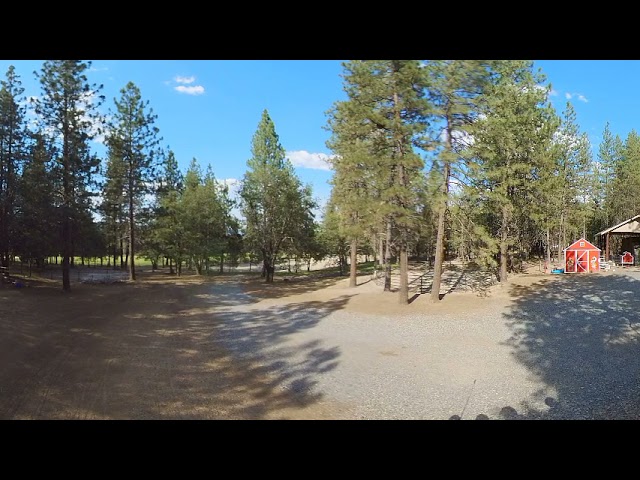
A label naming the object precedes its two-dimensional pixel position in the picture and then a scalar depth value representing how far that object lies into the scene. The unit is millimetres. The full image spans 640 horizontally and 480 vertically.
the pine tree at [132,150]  22719
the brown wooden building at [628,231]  23719
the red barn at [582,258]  20359
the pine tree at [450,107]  11445
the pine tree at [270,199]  24047
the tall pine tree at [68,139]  17234
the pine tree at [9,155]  17281
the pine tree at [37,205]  16828
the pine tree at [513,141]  15581
